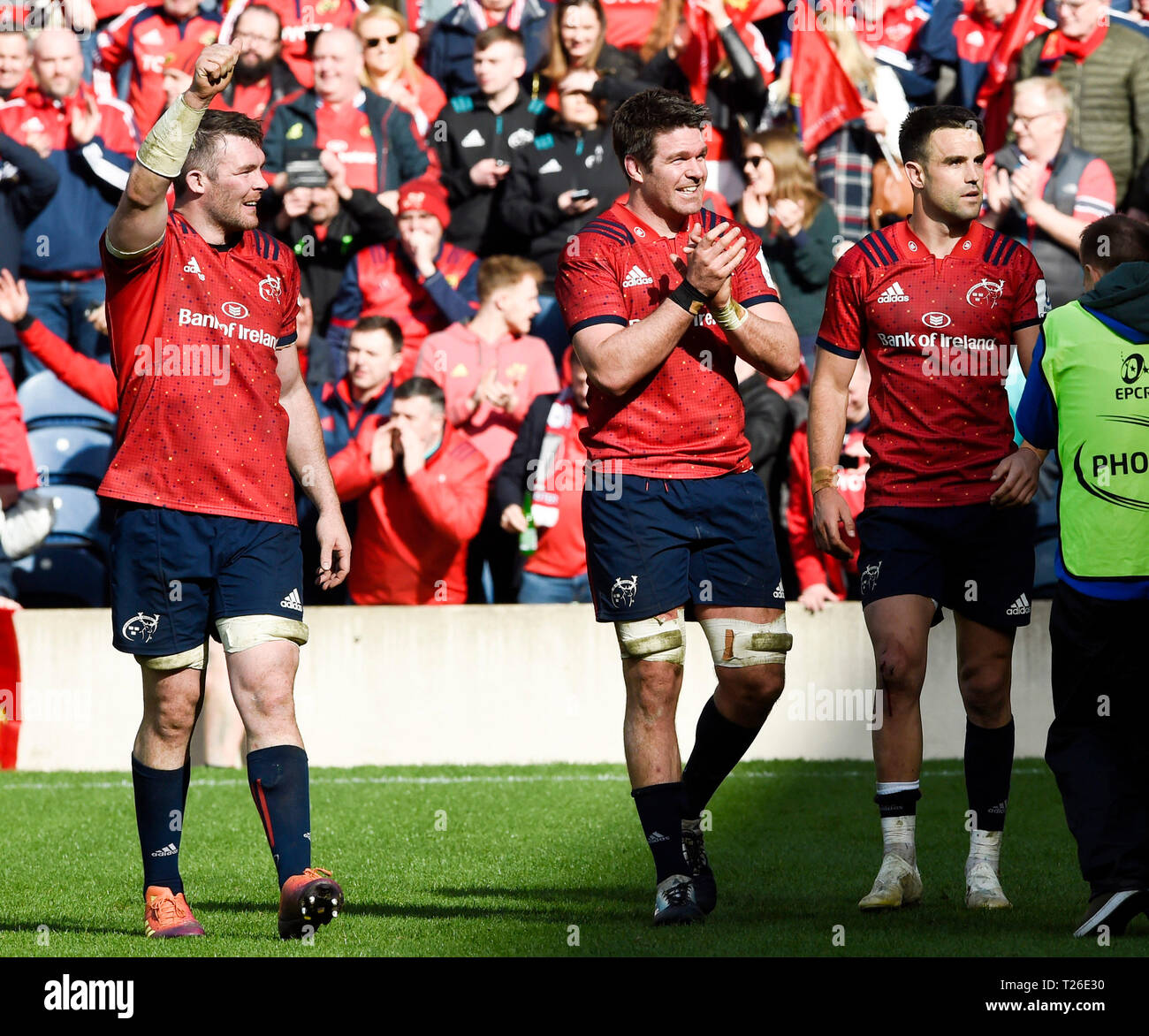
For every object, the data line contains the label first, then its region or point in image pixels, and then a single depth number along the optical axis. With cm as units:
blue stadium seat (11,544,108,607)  1131
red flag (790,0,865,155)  1138
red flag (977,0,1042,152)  1129
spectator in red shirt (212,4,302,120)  1192
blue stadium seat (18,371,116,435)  1147
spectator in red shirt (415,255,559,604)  1077
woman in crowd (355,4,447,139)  1188
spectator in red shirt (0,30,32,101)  1216
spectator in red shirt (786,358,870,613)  1010
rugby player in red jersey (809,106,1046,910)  580
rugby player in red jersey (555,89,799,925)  548
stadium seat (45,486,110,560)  1130
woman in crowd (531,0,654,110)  1118
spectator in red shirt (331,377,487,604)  1059
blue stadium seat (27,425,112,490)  1140
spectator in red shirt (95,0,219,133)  1230
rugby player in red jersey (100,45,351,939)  517
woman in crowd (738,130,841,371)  1078
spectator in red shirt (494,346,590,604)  1038
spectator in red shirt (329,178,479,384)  1120
